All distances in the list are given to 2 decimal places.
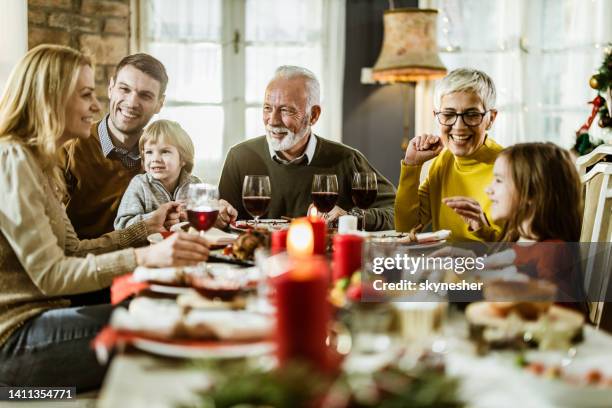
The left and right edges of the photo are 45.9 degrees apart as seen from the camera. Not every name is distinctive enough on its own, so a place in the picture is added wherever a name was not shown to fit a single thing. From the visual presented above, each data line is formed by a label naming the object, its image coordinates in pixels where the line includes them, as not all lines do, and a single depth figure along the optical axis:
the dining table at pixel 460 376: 0.82
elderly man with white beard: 2.97
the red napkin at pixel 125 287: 1.39
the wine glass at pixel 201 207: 1.75
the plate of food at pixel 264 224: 2.25
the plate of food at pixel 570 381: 0.81
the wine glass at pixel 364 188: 2.20
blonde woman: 1.61
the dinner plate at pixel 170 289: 1.32
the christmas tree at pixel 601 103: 3.68
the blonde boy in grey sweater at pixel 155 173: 2.62
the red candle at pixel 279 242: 1.63
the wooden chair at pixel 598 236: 2.33
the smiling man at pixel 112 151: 2.77
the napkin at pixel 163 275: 1.37
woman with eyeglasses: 2.41
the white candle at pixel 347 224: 1.77
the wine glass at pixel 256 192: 2.13
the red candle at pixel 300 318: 0.84
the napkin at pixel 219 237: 2.05
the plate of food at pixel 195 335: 0.97
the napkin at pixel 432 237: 1.97
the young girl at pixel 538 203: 1.62
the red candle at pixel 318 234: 1.65
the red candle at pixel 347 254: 1.40
